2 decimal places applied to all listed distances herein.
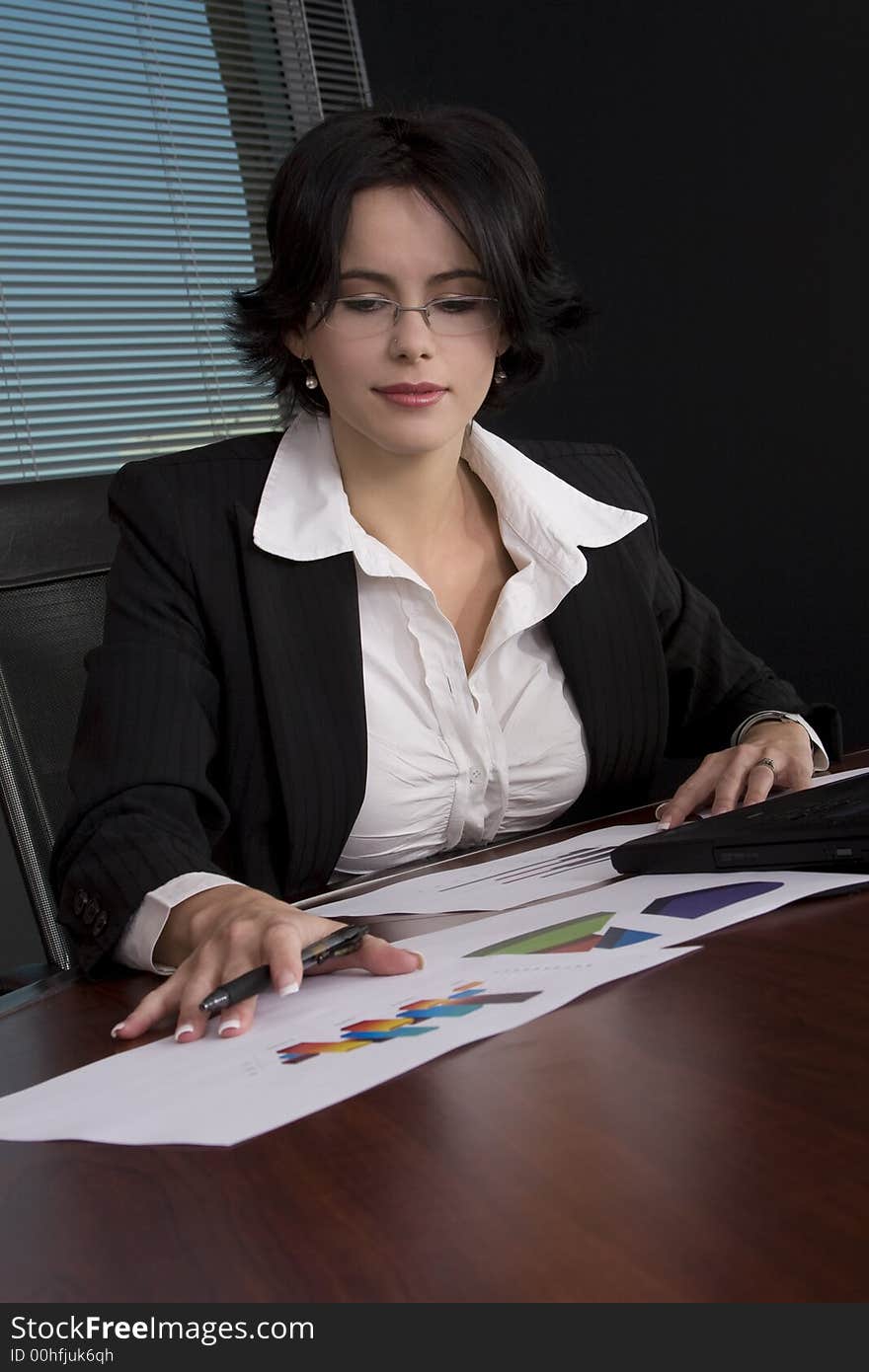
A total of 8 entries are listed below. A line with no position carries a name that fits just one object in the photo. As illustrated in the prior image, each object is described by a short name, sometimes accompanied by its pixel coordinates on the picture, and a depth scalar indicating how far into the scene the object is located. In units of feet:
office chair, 4.63
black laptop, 3.09
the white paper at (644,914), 2.78
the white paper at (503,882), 3.42
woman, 4.53
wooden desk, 1.47
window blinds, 9.98
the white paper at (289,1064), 2.12
